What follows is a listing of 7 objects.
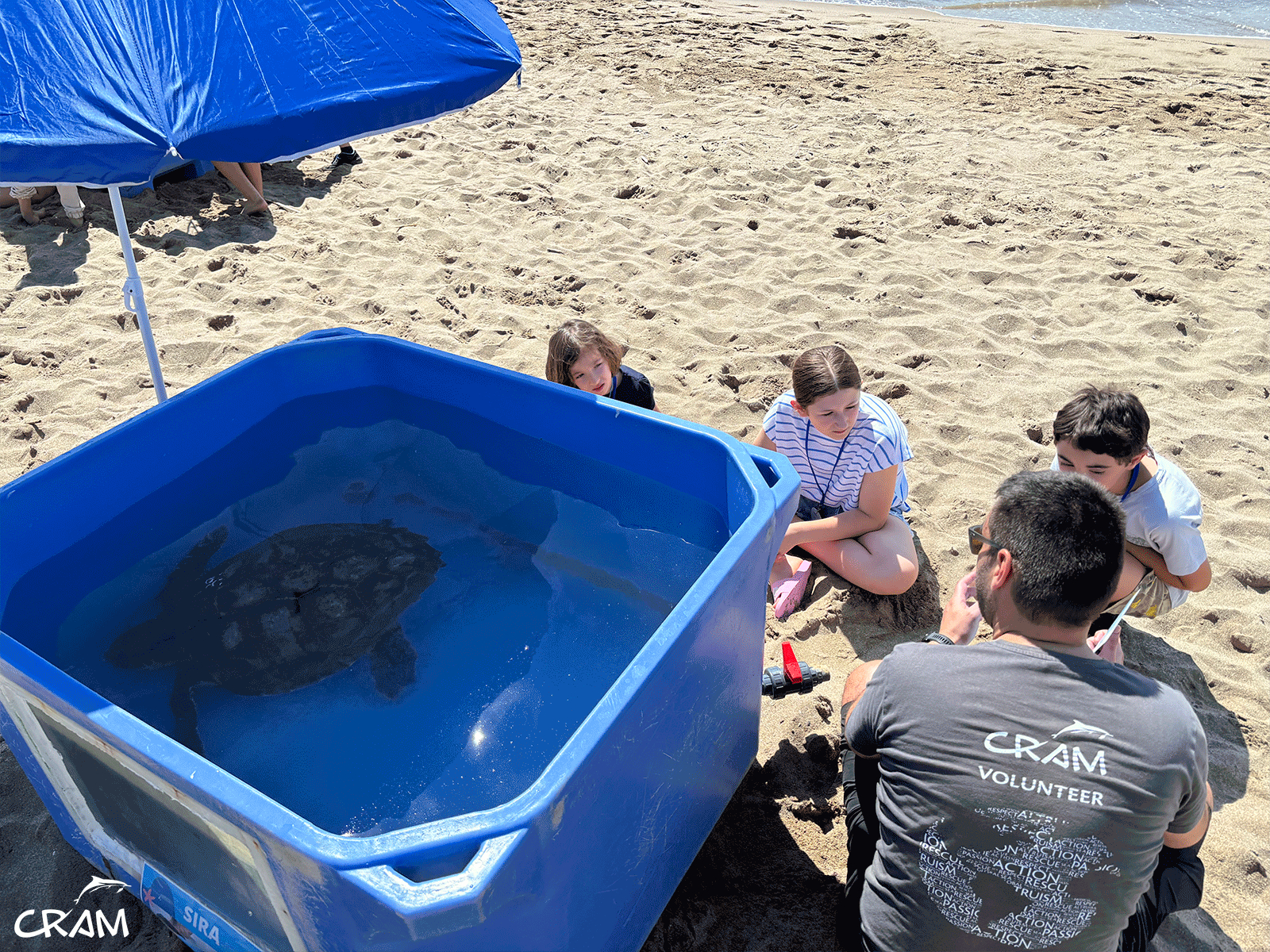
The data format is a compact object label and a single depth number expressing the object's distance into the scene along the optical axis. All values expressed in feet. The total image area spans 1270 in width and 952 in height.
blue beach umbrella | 5.45
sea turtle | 8.04
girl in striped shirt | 9.02
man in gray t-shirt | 4.93
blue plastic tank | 4.78
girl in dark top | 9.71
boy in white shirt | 7.99
